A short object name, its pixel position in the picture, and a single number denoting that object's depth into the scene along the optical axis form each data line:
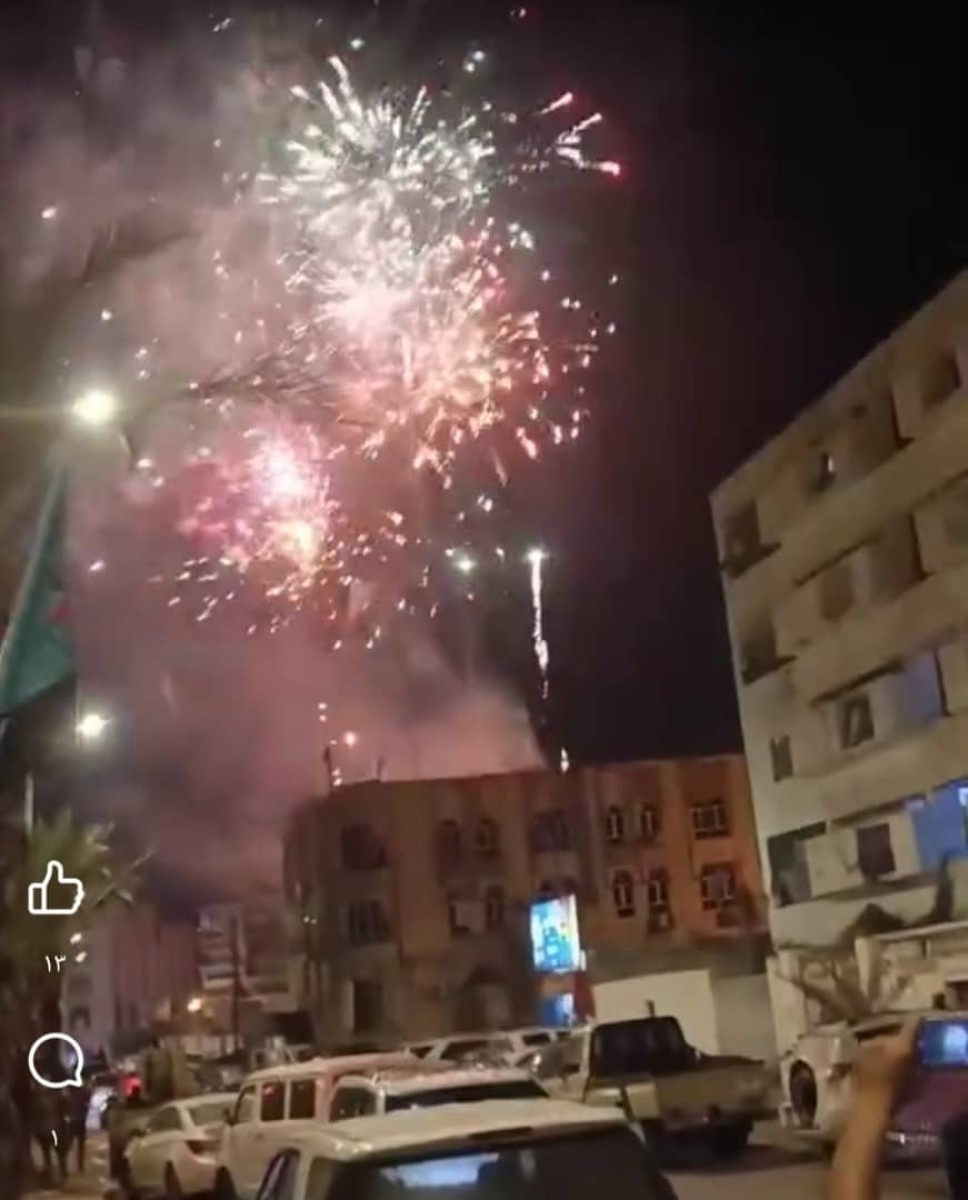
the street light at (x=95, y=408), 16.72
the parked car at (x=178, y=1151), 20.17
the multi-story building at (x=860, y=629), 30.53
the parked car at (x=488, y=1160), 6.19
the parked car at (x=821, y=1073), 18.06
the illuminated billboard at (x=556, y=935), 51.75
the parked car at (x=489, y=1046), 25.95
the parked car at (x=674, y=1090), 20.33
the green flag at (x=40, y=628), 15.70
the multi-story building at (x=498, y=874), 56.47
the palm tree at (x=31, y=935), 19.73
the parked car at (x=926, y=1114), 15.03
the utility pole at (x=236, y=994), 67.62
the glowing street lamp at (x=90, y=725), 27.80
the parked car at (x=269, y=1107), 16.38
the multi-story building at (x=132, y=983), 95.14
